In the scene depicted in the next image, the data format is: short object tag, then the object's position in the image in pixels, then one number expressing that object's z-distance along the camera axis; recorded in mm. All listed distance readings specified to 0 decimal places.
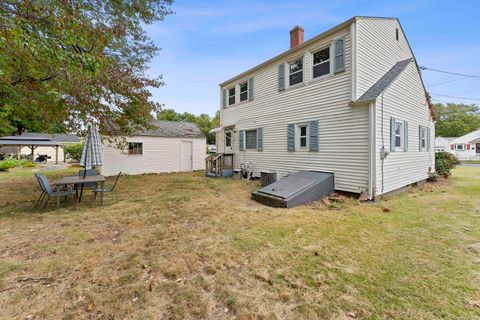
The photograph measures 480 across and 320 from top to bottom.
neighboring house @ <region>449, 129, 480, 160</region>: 31703
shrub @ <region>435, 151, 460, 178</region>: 11633
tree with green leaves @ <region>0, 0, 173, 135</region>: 3840
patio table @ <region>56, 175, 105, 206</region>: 5920
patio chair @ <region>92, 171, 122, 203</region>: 6641
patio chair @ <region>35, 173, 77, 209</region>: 5770
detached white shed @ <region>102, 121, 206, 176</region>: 14352
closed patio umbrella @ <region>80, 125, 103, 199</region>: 7840
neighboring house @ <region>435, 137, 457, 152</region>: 38625
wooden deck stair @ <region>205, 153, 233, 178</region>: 12312
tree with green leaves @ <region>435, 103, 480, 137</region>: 45562
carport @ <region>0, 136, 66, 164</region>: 23312
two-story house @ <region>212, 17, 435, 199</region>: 7008
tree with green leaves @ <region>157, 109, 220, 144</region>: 43125
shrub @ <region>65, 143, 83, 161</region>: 22078
